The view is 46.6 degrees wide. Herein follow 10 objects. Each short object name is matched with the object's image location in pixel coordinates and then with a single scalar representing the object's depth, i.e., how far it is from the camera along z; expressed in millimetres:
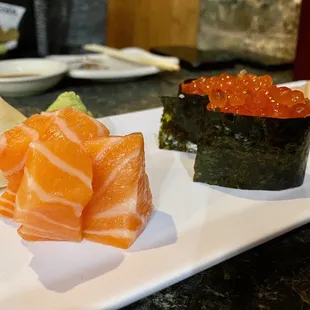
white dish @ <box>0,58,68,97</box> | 277
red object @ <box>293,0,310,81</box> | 323
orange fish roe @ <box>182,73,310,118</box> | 163
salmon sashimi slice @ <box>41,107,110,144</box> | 134
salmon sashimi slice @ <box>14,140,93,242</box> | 122
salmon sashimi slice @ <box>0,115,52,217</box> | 134
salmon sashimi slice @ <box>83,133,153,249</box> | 130
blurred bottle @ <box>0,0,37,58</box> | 367
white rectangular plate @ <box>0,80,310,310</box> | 105
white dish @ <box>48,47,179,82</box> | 308
